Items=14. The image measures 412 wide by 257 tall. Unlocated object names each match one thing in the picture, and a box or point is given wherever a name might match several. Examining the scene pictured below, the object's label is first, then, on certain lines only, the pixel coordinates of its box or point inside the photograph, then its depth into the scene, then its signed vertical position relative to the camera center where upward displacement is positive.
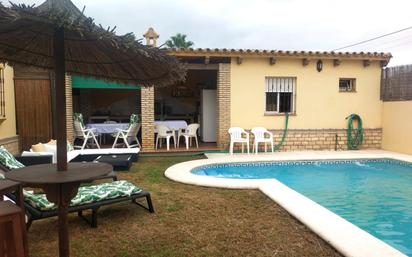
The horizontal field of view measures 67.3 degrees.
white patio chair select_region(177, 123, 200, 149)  11.36 -0.58
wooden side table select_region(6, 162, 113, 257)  2.23 -0.46
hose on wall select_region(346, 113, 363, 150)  11.61 -0.70
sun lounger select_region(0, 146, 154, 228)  3.77 -1.11
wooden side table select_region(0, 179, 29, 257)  3.05 -0.84
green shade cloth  10.95 +1.14
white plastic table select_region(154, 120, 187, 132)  11.84 -0.33
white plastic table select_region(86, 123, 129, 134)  11.52 -0.44
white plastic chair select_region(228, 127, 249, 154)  10.52 -0.71
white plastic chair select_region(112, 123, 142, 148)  10.79 -0.66
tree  36.06 +8.83
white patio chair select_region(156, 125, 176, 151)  11.25 -0.61
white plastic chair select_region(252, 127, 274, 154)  10.63 -0.75
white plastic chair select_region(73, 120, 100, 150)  10.76 -0.60
